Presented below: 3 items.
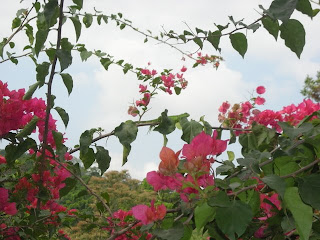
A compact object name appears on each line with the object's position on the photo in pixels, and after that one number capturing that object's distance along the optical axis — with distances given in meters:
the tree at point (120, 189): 5.98
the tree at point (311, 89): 14.40
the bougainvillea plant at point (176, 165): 0.69
